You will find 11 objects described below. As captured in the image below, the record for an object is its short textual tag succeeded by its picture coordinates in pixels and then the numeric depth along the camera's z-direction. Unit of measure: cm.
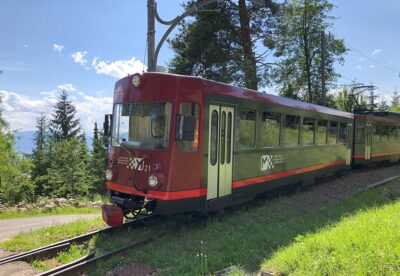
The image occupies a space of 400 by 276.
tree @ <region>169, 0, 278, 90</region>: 2175
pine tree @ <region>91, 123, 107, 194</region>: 3469
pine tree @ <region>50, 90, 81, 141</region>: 6444
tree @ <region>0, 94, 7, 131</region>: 3204
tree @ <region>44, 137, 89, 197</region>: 3098
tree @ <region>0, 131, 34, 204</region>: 2855
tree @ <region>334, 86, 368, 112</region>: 4106
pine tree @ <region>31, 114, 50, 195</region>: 3619
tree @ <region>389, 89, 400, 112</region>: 6738
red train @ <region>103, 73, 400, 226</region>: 758
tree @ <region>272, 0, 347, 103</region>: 3238
